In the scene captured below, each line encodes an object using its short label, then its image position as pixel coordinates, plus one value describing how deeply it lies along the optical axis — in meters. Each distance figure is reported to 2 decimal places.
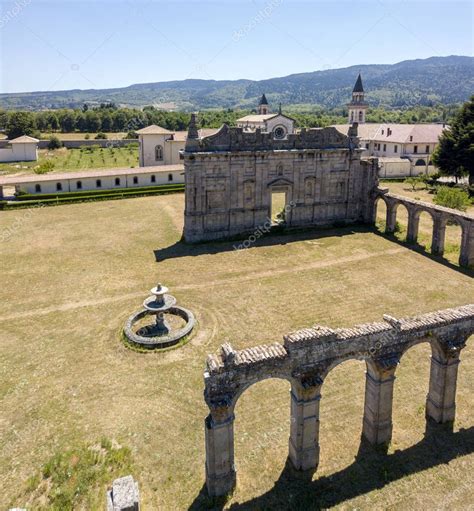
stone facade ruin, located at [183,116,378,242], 34.53
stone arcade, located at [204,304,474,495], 11.65
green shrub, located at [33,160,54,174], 62.21
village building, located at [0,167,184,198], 50.48
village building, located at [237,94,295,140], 46.24
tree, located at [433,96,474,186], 51.41
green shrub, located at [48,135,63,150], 98.56
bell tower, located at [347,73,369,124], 91.38
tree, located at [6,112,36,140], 100.75
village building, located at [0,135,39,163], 76.62
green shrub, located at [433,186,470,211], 38.47
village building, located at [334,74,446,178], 65.12
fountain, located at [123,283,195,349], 19.81
